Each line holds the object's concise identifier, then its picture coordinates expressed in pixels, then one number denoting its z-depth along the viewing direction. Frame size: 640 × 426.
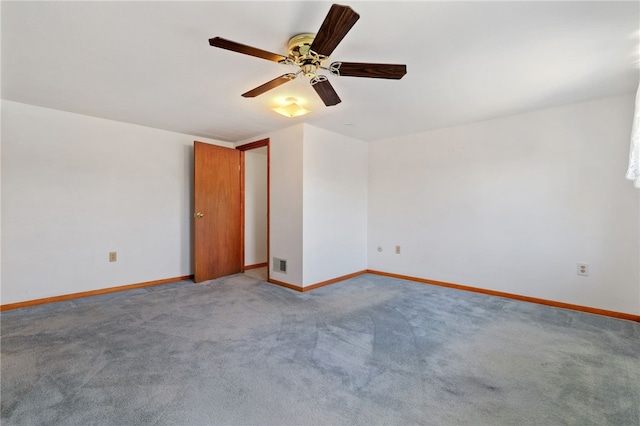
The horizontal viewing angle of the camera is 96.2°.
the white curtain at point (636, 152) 1.92
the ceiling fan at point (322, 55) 1.39
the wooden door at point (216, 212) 4.16
